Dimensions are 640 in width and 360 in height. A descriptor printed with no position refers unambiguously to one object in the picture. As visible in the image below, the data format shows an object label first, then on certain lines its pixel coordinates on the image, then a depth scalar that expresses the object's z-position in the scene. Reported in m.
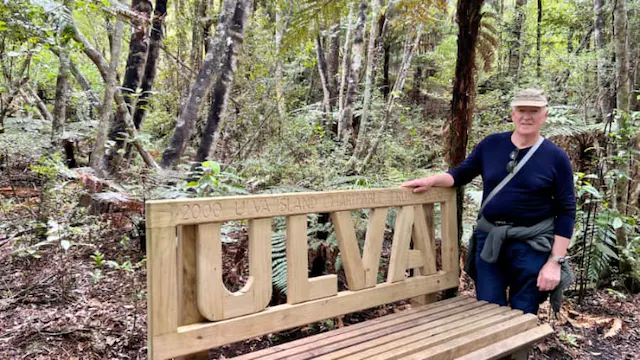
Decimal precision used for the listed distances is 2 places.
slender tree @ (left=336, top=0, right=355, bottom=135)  7.97
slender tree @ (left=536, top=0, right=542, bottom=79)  11.41
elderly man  2.54
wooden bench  1.85
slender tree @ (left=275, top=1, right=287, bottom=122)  7.95
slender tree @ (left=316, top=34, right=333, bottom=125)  9.70
